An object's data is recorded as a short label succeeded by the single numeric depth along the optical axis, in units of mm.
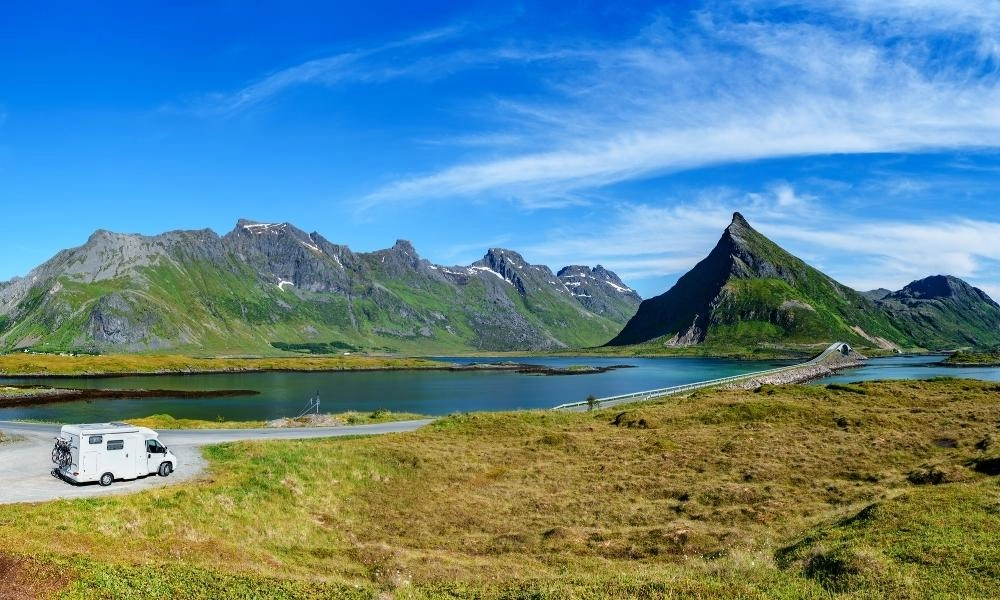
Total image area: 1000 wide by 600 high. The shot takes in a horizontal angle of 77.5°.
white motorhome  32469
